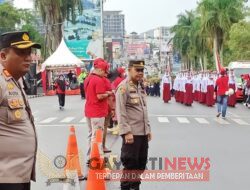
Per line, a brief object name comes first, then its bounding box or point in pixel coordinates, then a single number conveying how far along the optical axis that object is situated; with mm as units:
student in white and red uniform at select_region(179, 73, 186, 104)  30634
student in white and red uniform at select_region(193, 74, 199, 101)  30970
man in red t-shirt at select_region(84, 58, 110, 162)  9945
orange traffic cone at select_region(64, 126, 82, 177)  8523
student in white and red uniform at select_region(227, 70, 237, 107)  28150
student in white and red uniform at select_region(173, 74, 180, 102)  31703
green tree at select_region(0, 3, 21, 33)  69688
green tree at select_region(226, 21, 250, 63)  56781
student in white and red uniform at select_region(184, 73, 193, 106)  29145
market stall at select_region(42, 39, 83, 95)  45688
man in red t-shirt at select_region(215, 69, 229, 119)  21297
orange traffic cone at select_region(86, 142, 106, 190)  7340
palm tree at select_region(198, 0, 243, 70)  65188
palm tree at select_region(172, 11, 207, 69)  85125
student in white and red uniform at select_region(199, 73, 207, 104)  29516
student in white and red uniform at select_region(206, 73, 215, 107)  28469
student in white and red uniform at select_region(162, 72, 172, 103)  31244
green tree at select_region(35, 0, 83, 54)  56312
